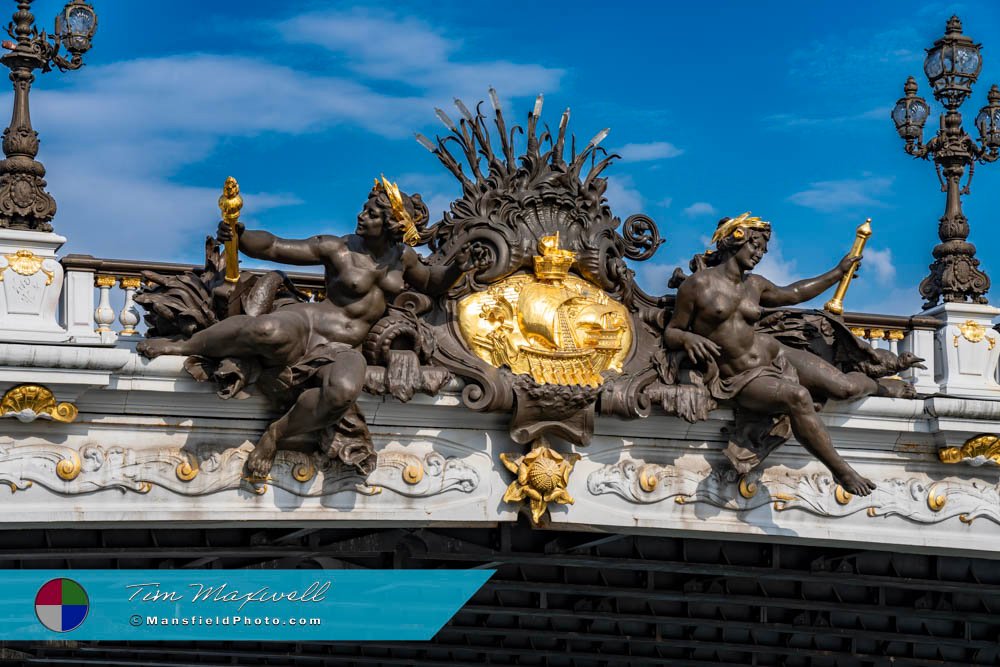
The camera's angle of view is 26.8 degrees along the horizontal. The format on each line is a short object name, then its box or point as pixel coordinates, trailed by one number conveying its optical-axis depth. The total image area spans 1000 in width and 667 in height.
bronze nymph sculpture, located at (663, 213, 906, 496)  25.34
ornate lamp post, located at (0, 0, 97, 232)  23.69
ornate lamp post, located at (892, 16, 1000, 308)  27.39
